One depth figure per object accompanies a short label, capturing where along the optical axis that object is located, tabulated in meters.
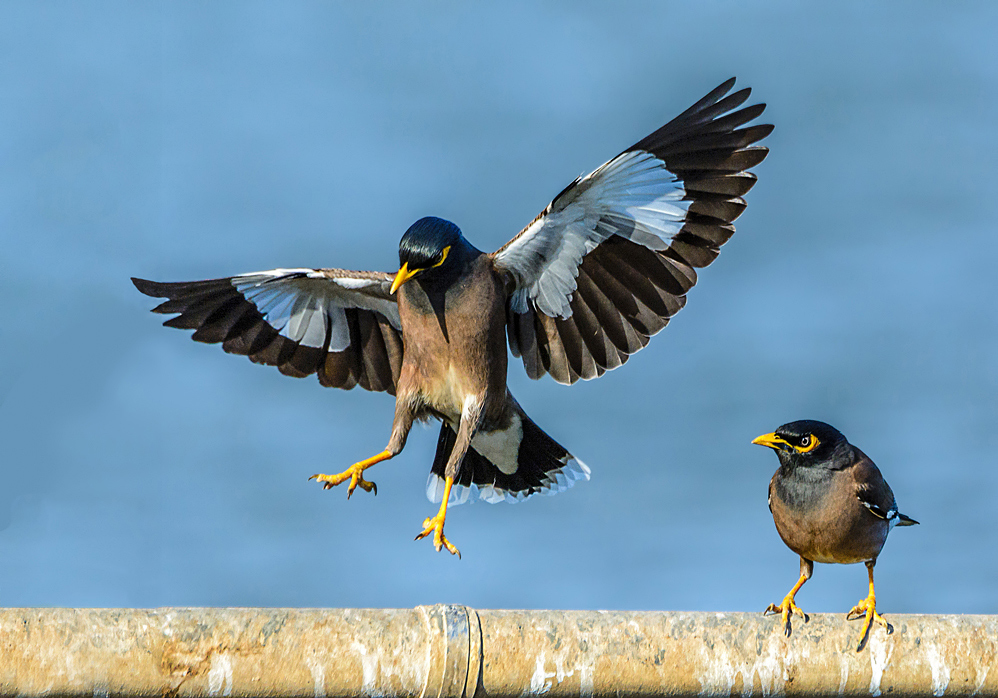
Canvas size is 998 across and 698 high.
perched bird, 10.77
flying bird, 12.15
